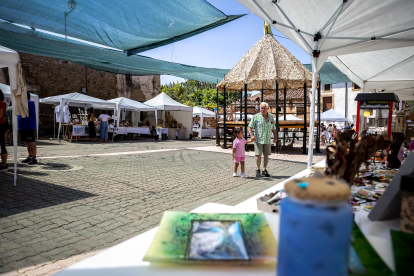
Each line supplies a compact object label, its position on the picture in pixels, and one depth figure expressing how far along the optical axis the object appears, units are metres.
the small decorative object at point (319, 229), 0.58
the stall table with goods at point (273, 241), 0.59
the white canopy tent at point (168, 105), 18.26
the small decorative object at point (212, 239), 0.88
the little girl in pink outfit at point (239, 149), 6.43
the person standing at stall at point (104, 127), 15.40
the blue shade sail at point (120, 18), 6.60
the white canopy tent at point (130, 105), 16.75
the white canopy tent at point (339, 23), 4.09
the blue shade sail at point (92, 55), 7.81
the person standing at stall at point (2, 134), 6.10
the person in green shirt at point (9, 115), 8.64
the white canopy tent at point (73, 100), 14.62
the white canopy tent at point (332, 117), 23.31
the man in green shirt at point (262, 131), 6.38
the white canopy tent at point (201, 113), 22.25
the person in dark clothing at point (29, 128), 6.99
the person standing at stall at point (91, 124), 14.60
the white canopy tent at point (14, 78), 4.60
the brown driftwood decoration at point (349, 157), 1.13
